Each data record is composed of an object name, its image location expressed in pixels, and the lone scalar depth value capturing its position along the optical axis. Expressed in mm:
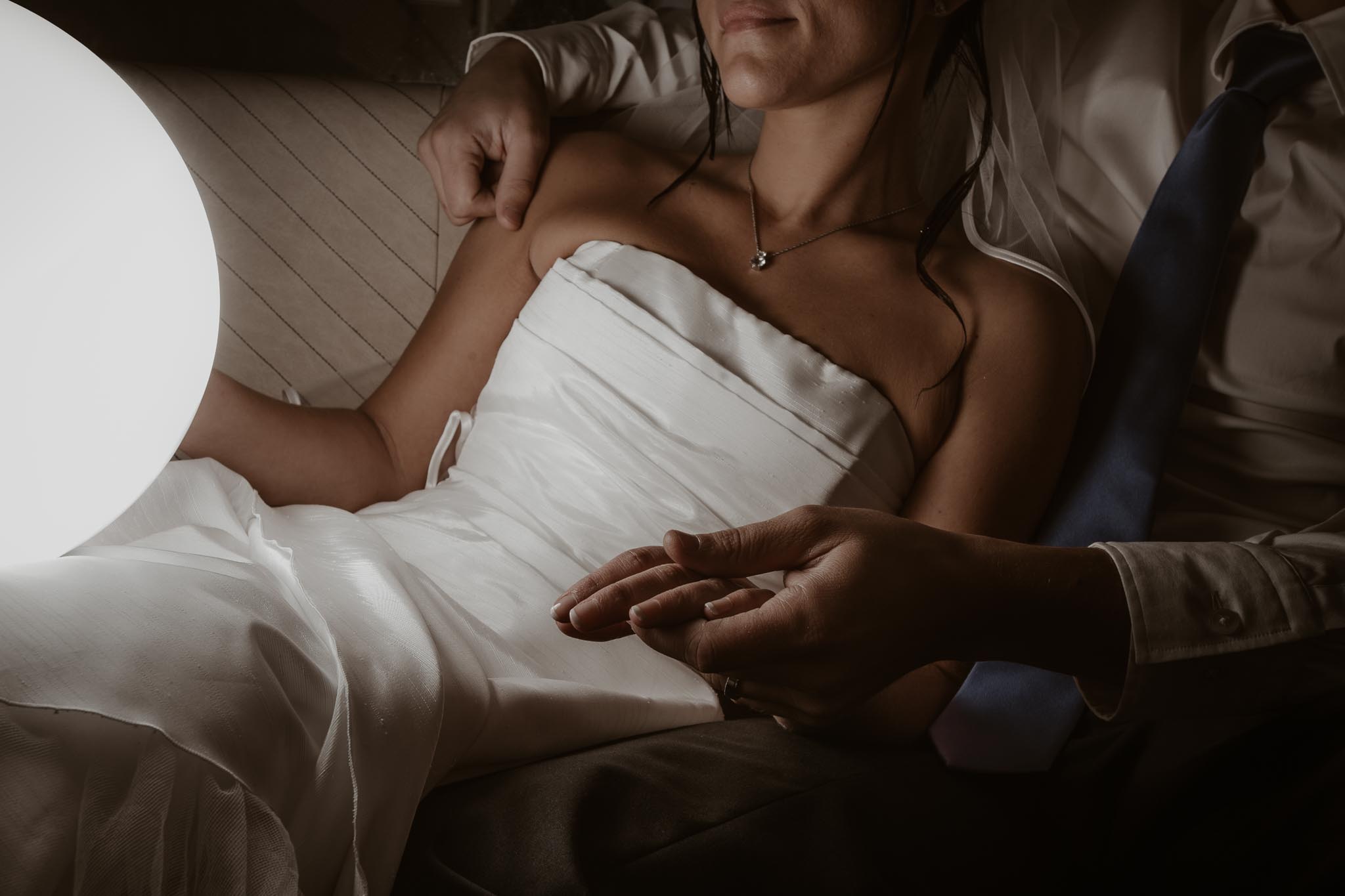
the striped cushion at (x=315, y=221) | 1349
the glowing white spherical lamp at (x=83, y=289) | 522
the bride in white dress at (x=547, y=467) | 568
